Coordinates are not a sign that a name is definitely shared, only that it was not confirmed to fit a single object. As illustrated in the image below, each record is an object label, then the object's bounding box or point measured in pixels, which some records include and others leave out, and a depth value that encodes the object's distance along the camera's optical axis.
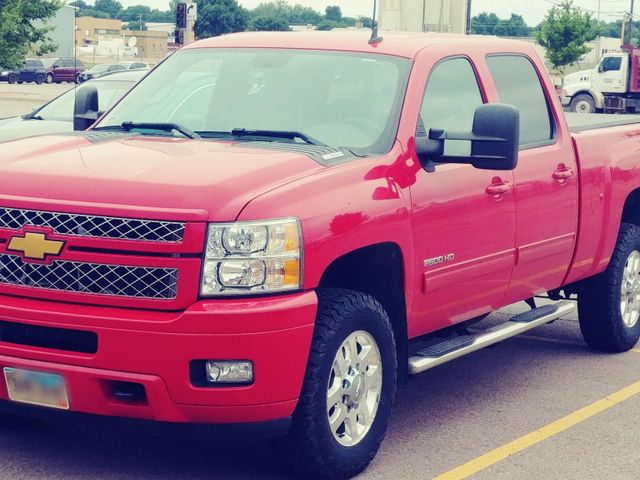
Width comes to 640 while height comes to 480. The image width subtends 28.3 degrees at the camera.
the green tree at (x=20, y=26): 28.97
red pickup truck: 4.66
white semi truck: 43.84
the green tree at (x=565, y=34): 57.81
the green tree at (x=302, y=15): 111.24
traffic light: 28.33
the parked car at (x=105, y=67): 50.57
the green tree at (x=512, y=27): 118.00
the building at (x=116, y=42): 109.56
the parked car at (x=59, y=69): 72.50
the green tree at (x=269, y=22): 97.66
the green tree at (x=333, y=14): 107.19
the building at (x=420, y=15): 53.91
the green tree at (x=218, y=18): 112.62
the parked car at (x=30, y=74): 71.81
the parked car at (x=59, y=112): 13.15
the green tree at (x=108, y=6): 148.38
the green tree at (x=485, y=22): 123.06
